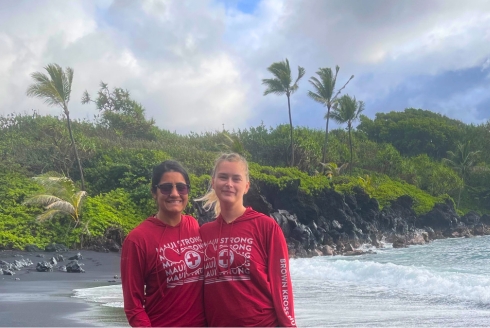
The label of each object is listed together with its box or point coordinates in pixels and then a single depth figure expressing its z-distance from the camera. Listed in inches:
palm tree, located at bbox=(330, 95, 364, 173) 1365.7
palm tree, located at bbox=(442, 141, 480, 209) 1617.9
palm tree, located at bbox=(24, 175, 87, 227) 674.2
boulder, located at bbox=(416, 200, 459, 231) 1328.7
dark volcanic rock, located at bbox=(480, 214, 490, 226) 1501.7
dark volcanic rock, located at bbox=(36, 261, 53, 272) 474.0
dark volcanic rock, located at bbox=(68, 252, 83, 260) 565.6
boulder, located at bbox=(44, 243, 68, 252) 618.3
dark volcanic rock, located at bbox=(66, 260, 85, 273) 491.2
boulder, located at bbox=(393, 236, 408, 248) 1066.7
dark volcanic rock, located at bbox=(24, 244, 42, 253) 605.3
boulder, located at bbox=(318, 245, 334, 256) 898.0
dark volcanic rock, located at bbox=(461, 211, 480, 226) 1434.5
